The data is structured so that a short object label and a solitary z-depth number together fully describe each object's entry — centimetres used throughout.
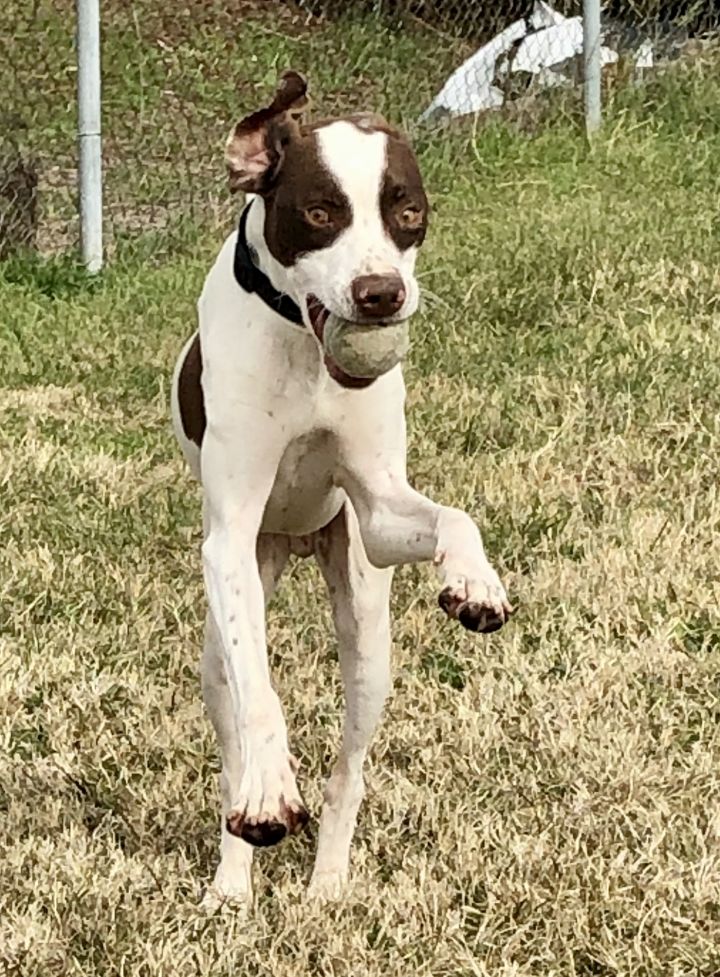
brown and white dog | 269
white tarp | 892
